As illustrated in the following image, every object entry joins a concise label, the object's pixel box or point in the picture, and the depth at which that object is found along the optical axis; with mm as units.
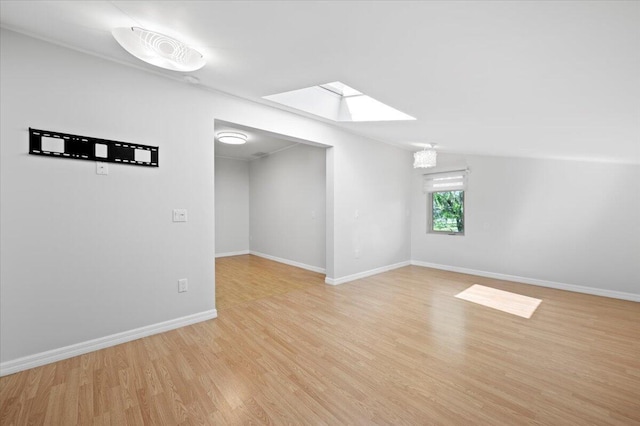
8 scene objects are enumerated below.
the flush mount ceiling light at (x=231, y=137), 4652
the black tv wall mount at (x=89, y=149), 2104
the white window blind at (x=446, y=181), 5173
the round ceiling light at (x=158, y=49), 1804
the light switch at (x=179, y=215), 2768
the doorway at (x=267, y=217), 4531
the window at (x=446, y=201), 5270
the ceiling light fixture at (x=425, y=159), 4199
